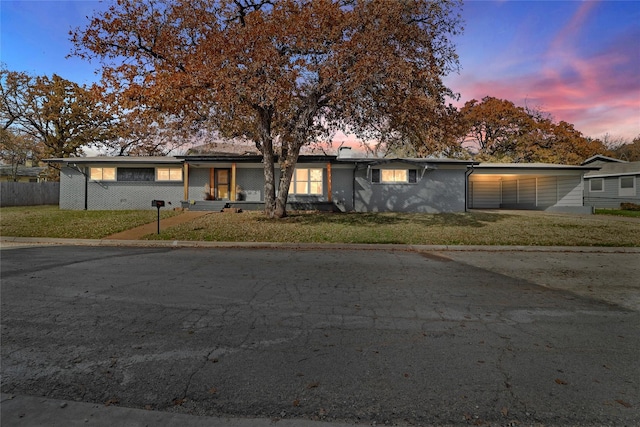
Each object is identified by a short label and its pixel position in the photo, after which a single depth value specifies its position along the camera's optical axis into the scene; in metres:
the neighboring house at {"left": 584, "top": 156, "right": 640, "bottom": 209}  26.91
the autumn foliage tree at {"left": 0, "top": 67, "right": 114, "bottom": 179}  32.12
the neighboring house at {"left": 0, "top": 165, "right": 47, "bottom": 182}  40.88
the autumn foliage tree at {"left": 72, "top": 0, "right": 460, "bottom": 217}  12.30
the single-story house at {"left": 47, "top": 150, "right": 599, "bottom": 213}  22.14
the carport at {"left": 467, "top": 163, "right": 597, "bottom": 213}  24.39
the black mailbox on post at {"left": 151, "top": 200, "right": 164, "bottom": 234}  13.19
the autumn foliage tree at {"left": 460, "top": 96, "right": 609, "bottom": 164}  36.94
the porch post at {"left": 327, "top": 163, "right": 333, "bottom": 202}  21.62
